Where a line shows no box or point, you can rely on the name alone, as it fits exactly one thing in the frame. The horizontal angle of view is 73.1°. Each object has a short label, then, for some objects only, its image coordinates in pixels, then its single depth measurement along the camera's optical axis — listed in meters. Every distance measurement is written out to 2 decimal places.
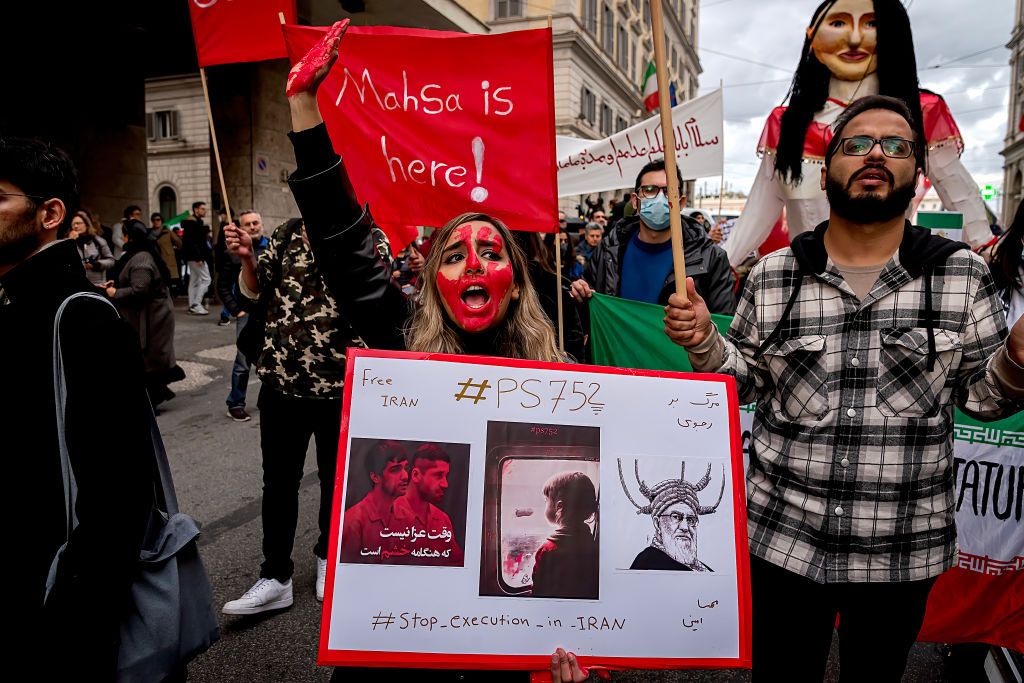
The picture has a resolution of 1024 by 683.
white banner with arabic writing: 6.12
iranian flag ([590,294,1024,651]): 2.50
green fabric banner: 3.36
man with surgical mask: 3.59
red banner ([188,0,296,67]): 3.29
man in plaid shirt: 1.72
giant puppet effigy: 2.97
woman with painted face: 1.71
